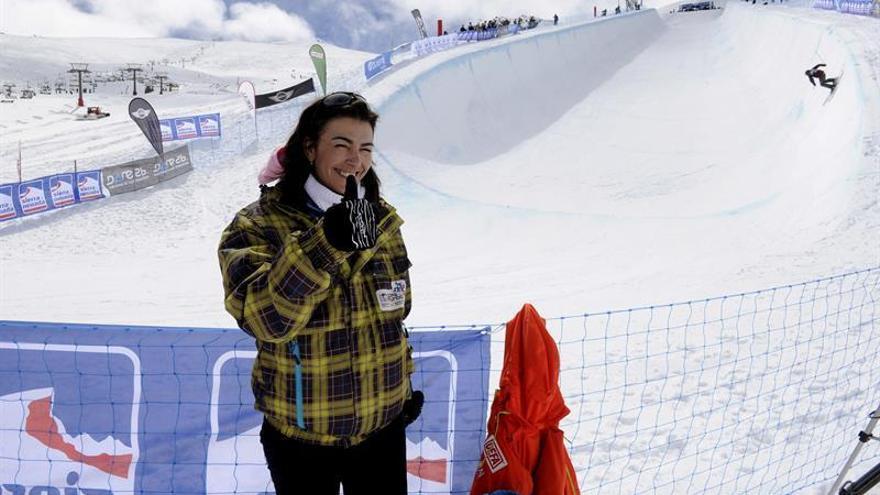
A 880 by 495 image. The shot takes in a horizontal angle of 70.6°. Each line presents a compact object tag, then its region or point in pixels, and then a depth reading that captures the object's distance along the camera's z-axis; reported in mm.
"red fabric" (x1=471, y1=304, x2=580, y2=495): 2150
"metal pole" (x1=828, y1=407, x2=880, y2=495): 2545
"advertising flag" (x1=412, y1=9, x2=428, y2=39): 29219
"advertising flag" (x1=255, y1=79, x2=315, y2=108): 17344
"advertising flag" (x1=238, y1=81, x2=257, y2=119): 16672
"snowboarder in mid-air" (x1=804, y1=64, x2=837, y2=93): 12742
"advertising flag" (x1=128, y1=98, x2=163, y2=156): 14938
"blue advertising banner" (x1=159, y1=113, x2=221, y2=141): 16781
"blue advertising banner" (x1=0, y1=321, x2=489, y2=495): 2529
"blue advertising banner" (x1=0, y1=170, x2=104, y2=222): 12062
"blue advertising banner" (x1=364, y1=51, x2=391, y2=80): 19062
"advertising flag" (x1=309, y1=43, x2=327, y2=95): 16594
